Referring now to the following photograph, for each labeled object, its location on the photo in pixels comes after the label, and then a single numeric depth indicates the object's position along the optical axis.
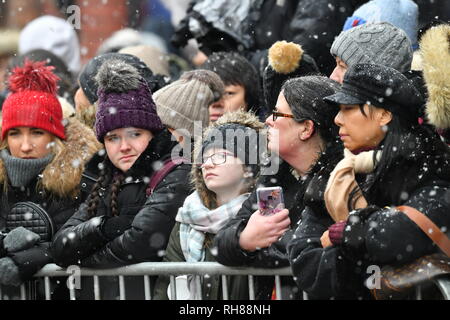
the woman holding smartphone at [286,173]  13.34
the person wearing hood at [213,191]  14.25
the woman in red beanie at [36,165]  15.77
